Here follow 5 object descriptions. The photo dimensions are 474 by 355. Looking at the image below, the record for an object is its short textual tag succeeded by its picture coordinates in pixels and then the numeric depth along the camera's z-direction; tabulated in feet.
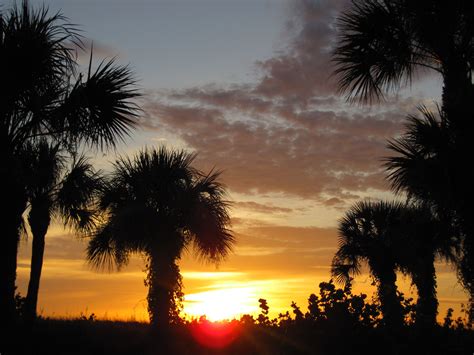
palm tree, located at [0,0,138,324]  39.75
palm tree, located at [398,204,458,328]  67.11
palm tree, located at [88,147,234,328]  58.44
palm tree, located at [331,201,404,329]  88.48
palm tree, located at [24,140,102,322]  64.90
